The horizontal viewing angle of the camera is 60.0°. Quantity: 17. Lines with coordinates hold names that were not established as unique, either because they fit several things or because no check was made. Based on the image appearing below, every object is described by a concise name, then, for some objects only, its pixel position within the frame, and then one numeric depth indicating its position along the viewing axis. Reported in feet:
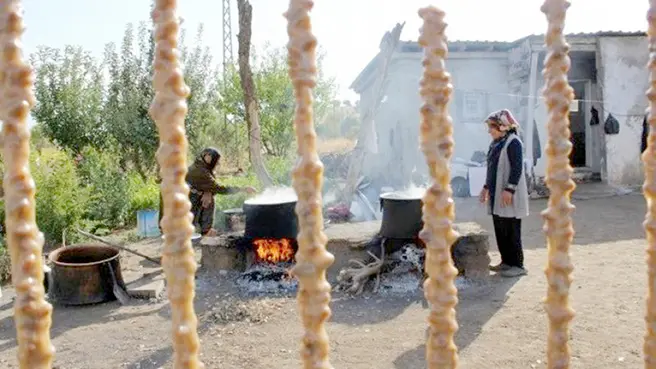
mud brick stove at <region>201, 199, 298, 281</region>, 22.63
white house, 49.98
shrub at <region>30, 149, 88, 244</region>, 34.17
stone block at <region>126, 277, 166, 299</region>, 22.26
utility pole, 98.20
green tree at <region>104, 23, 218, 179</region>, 51.29
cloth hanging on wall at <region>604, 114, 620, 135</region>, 49.42
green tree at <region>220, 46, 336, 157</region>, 75.36
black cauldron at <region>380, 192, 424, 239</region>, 22.09
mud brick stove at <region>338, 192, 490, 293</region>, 22.13
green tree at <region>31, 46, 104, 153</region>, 51.13
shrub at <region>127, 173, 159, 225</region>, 43.09
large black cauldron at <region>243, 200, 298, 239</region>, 22.49
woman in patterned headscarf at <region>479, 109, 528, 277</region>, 21.86
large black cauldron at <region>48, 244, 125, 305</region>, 21.22
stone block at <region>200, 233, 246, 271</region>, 24.44
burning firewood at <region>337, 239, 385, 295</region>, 21.74
